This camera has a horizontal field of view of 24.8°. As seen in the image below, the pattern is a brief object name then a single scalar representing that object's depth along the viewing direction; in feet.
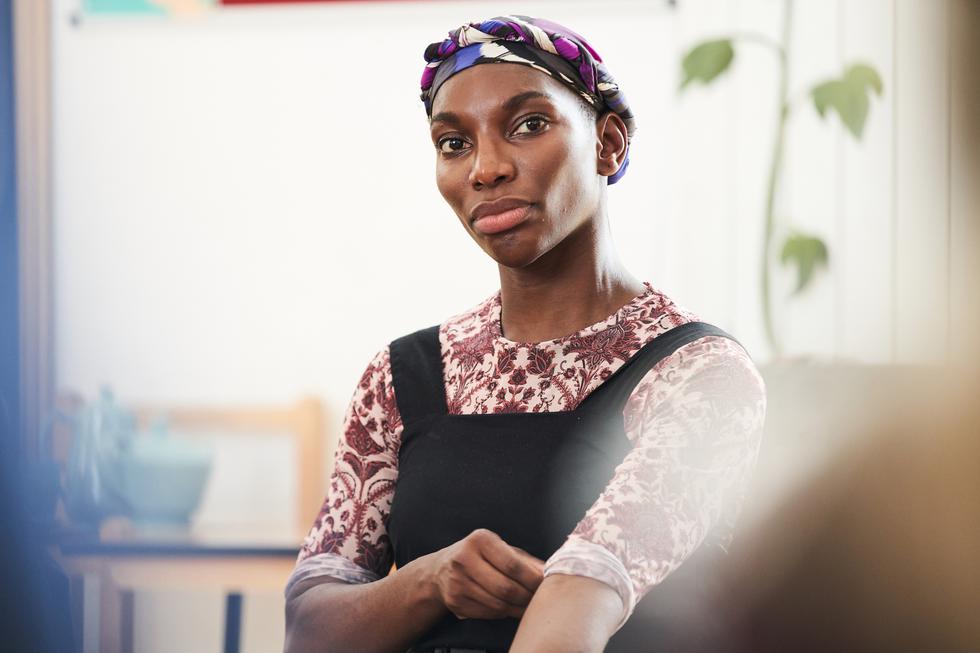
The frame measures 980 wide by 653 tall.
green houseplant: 12.12
